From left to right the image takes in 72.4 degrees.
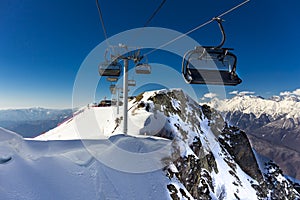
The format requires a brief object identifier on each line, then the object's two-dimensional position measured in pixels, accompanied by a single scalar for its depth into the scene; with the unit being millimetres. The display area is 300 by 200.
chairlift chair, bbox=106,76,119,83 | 11688
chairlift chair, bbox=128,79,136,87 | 19852
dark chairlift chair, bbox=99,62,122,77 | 10836
